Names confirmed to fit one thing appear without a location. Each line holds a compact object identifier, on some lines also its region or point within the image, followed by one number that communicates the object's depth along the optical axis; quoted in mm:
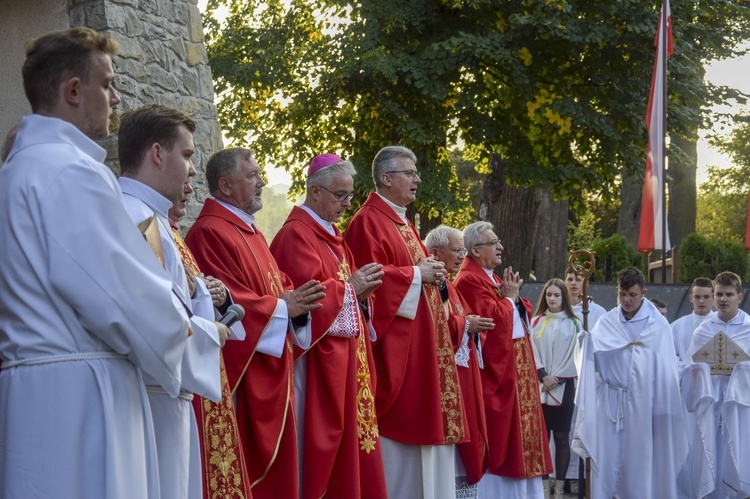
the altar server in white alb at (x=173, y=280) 3469
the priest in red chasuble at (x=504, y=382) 8383
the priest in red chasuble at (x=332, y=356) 5754
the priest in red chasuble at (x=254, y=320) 5215
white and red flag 12211
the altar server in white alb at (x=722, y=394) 10117
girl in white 11039
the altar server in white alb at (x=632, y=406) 10070
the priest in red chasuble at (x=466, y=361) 7453
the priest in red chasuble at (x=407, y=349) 6734
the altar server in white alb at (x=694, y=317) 11234
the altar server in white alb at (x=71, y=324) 3010
